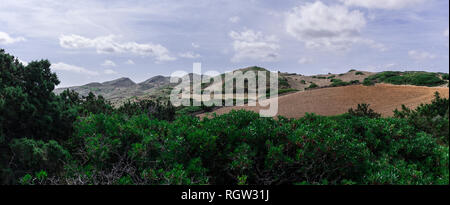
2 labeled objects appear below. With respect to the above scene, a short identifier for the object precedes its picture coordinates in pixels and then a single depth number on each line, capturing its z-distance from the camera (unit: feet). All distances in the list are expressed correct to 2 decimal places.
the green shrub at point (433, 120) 26.27
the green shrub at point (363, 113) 50.16
